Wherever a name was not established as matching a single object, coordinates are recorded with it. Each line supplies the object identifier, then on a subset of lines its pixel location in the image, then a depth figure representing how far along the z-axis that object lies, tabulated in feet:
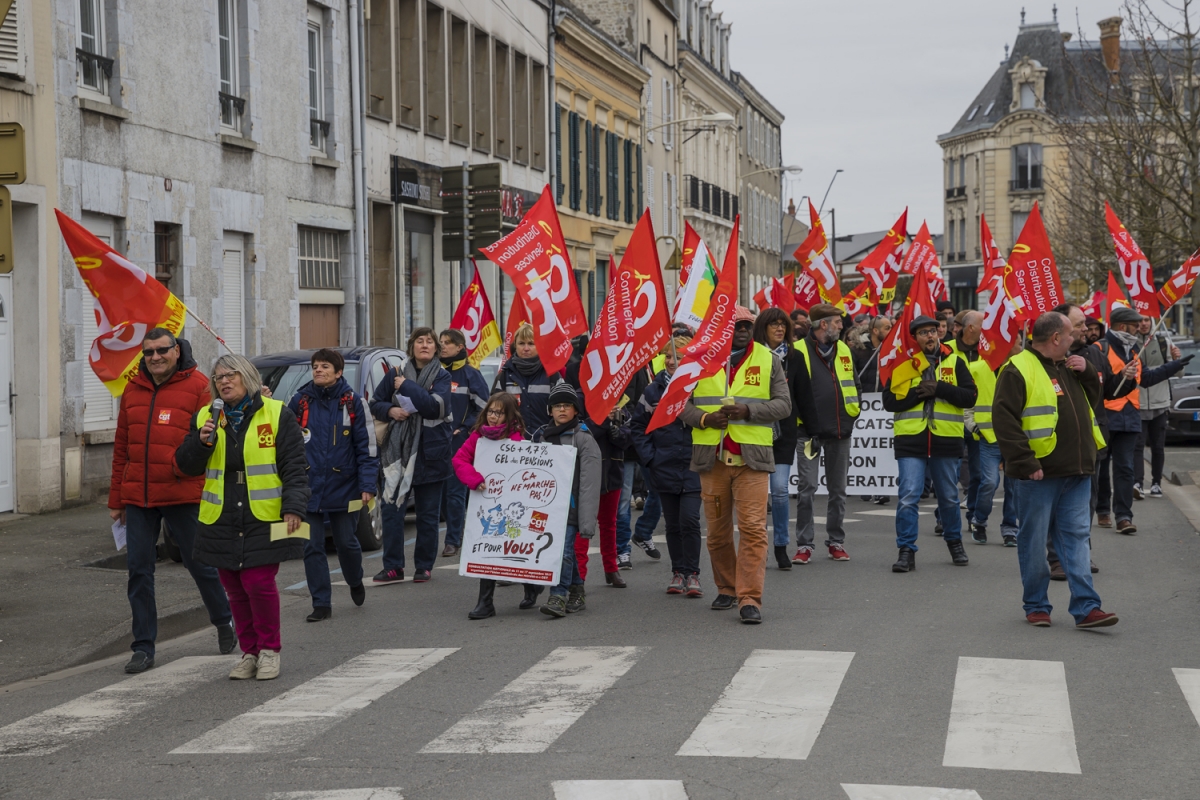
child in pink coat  32.83
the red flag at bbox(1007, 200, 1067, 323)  44.80
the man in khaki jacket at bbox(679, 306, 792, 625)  30.63
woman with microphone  26.21
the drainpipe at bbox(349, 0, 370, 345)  77.71
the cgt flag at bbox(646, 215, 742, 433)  30.78
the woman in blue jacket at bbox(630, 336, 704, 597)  33.50
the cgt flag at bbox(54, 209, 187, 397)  31.37
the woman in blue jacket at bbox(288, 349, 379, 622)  32.30
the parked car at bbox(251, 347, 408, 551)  42.42
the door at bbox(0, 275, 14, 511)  49.57
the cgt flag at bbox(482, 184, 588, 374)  34.55
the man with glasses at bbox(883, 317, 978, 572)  37.81
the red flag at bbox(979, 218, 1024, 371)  41.29
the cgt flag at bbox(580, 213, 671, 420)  31.99
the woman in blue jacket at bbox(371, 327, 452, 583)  36.86
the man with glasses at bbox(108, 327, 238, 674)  27.37
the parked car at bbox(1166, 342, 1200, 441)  77.77
